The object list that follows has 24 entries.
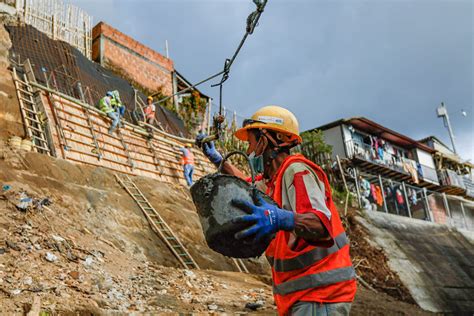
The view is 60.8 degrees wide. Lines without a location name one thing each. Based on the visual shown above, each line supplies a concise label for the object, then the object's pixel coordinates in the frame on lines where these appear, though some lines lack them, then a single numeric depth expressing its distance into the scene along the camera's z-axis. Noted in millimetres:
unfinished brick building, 17594
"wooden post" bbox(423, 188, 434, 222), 21500
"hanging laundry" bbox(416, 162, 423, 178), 26936
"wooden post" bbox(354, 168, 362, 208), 19562
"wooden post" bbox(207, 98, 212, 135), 18369
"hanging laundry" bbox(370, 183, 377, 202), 21047
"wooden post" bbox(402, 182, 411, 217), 20556
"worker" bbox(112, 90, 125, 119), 12516
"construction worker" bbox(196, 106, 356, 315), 1852
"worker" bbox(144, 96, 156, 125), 14398
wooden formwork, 10047
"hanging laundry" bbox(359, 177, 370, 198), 20547
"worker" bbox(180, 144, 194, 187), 12806
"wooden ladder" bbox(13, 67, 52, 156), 9180
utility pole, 36900
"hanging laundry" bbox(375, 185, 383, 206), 20669
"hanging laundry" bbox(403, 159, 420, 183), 25859
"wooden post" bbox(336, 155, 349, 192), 20512
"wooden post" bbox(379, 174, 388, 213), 19828
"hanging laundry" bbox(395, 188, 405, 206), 21344
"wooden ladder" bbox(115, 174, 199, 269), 7961
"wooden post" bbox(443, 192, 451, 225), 23094
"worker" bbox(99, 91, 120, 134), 11977
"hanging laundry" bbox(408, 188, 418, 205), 22156
